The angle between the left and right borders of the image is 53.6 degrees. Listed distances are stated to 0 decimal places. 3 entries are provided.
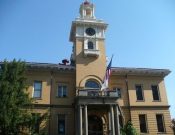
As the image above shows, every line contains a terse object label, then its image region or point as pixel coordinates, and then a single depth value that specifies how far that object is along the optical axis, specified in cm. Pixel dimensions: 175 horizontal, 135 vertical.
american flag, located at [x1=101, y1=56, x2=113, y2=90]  2099
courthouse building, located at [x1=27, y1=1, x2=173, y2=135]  2056
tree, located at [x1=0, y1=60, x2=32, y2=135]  1763
